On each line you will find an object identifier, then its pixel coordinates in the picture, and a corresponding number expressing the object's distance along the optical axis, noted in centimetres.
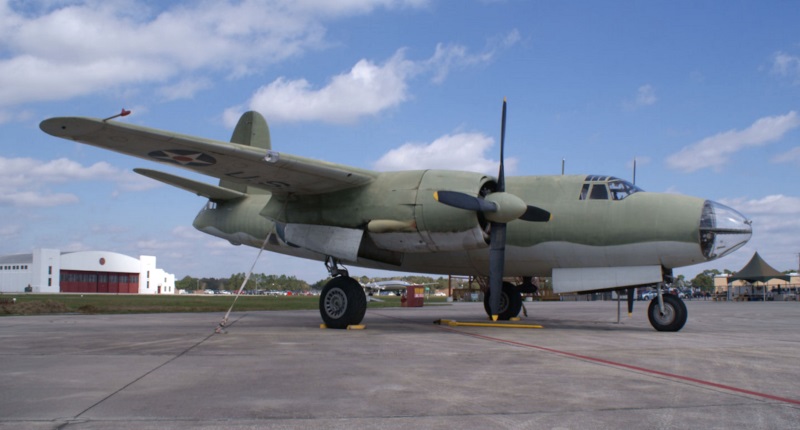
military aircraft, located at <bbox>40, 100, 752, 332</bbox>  1255
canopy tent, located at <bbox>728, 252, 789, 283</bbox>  5344
